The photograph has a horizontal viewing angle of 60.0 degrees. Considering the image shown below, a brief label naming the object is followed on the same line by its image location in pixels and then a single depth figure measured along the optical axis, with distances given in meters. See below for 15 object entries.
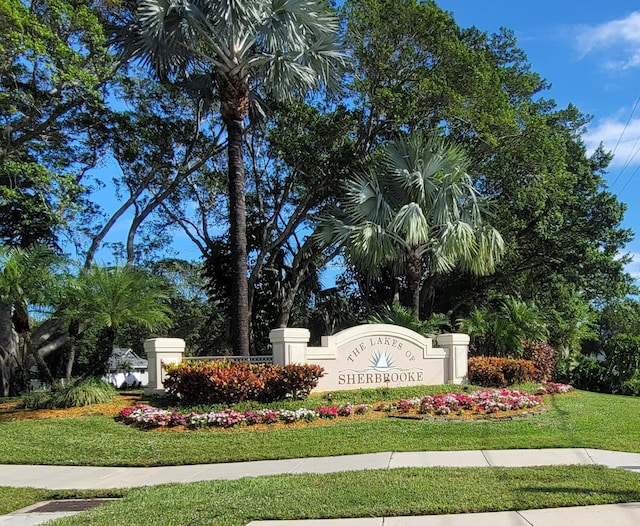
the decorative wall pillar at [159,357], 13.42
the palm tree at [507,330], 18.14
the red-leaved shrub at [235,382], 12.01
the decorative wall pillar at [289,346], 13.40
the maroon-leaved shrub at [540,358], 18.42
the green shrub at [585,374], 19.55
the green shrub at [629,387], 18.34
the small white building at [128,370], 28.31
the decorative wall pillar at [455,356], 15.83
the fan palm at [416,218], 17.28
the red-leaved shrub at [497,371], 15.96
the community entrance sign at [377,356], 13.72
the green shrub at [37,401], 12.68
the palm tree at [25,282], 12.30
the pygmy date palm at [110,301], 12.81
